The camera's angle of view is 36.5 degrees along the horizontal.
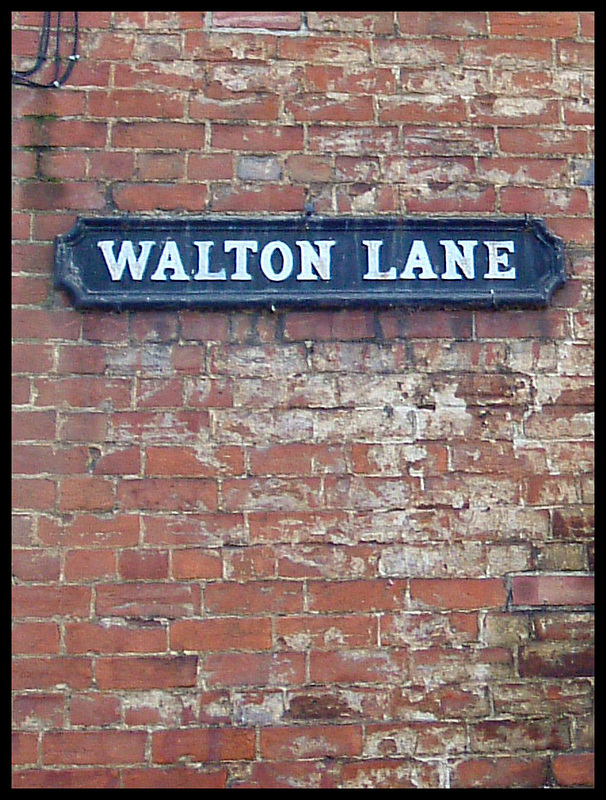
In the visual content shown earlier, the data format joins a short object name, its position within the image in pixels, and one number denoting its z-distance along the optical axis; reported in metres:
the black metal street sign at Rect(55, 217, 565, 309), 2.36
